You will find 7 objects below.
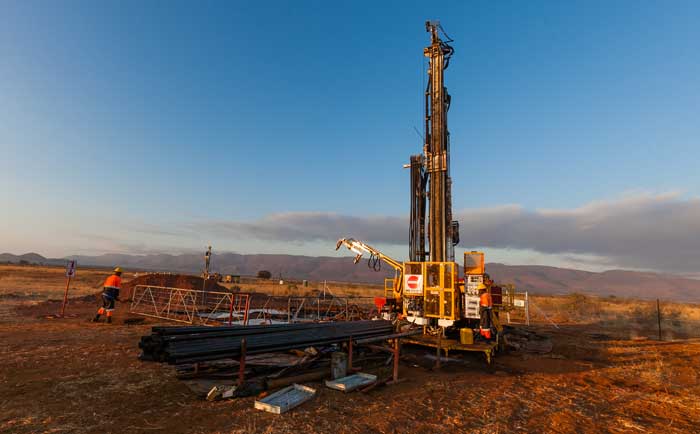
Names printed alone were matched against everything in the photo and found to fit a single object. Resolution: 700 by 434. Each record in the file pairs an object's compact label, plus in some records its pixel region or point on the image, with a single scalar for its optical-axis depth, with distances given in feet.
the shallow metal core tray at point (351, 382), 23.22
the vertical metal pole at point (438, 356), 31.65
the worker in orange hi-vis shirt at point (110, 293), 48.42
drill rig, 38.58
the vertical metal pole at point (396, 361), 26.53
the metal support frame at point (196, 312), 54.60
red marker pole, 54.39
